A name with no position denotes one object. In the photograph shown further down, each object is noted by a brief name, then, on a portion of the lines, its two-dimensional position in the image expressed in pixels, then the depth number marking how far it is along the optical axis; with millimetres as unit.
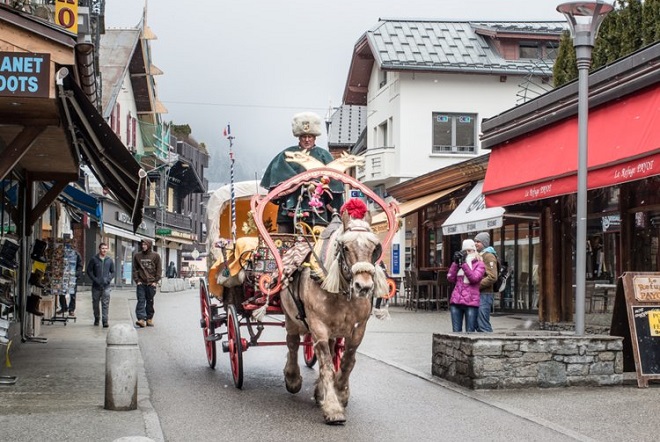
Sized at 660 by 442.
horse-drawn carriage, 8977
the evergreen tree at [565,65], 25500
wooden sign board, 11289
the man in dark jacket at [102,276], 20500
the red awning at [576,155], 13664
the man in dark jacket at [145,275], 20359
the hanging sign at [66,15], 11250
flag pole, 12453
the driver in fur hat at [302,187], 11414
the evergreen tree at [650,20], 21906
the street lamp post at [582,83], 11836
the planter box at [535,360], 11156
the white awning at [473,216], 22188
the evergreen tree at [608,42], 23781
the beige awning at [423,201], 27938
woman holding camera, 14477
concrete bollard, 9328
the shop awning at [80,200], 19172
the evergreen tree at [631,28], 22984
